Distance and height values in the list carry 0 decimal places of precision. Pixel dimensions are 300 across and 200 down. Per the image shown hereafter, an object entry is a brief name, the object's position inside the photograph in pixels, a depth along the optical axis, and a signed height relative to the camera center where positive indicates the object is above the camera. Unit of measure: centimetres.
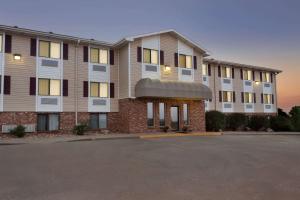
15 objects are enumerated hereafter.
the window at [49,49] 2011 +545
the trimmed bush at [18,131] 1816 -109
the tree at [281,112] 4014 +35
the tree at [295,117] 3194 -39
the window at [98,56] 2223 +542
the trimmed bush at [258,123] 2895 -101
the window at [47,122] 1990 -49
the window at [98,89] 2217 +236
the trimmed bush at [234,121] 2836 -73
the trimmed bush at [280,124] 3022 -119
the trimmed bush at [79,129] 2031 -109
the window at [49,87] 2000 +235
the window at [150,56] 2248 +542
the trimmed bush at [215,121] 2582 -66
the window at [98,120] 2216 -41
